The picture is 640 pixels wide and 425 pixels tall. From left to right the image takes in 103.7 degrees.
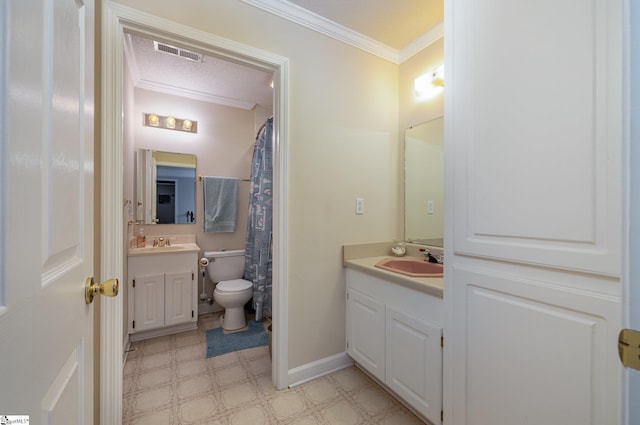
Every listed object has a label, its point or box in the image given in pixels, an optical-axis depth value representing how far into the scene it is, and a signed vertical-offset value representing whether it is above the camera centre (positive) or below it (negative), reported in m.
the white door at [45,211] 0.35 +0.00
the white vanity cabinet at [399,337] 1.29 -0.76
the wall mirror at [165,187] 2.77 +0.28
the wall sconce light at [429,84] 1.84 +0.98
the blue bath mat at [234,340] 2.23 -1.23
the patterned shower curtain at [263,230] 2.72 -0.21
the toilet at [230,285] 2.56 -0.79
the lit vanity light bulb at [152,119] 2.74 +1.01
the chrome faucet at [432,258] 1.82 -0.34
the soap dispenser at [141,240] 2.62 -0.31
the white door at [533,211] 0.70 +0.00
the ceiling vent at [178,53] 2.13 +1.40
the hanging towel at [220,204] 3.04 +0.10
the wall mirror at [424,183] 1.91 +0.23
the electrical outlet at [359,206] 2.03 +0.05
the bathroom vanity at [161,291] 2.32 -0.77
